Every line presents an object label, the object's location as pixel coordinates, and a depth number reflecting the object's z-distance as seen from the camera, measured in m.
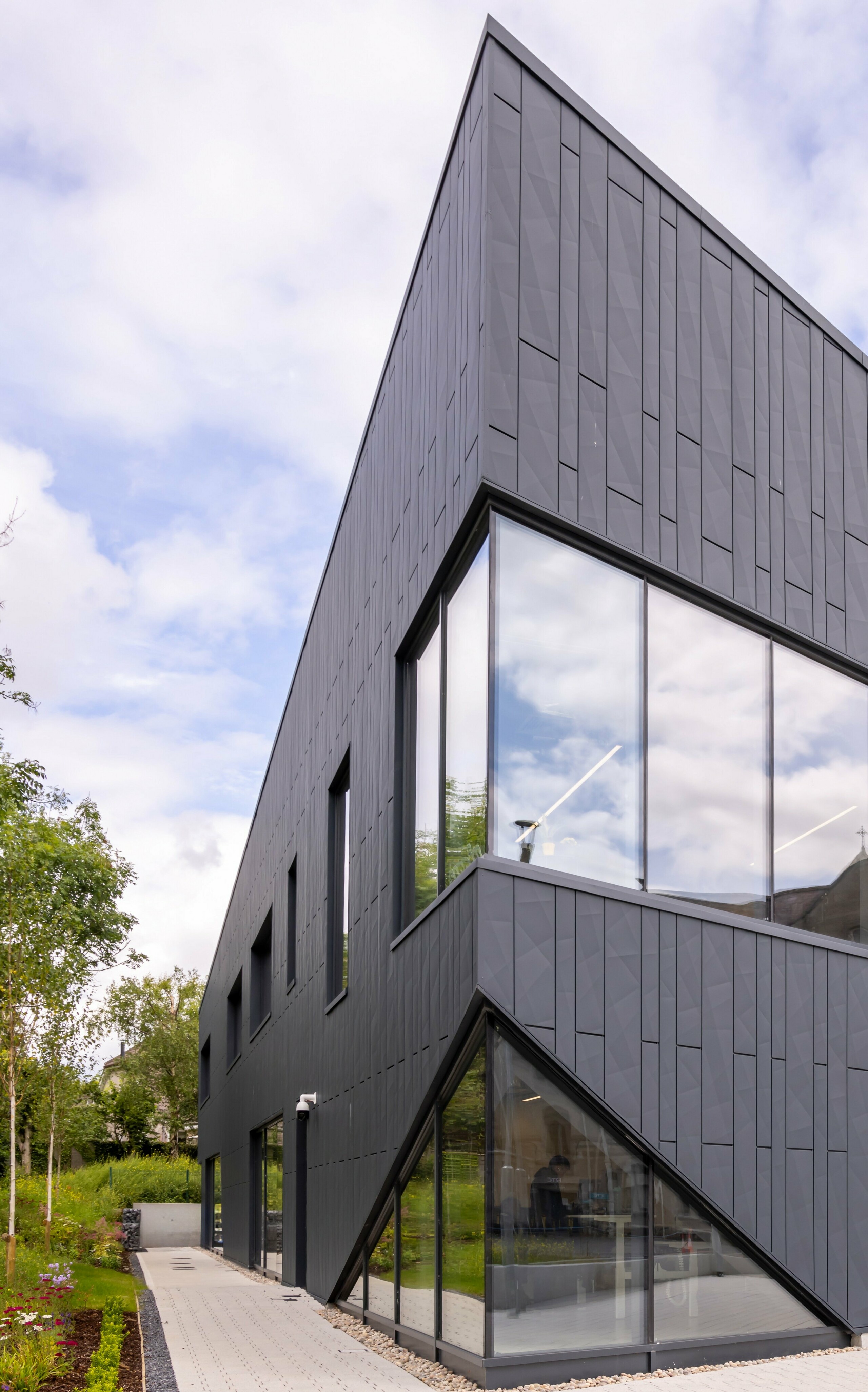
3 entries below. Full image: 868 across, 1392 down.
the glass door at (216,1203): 28.72
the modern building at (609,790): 7.07
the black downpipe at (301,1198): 14.55
